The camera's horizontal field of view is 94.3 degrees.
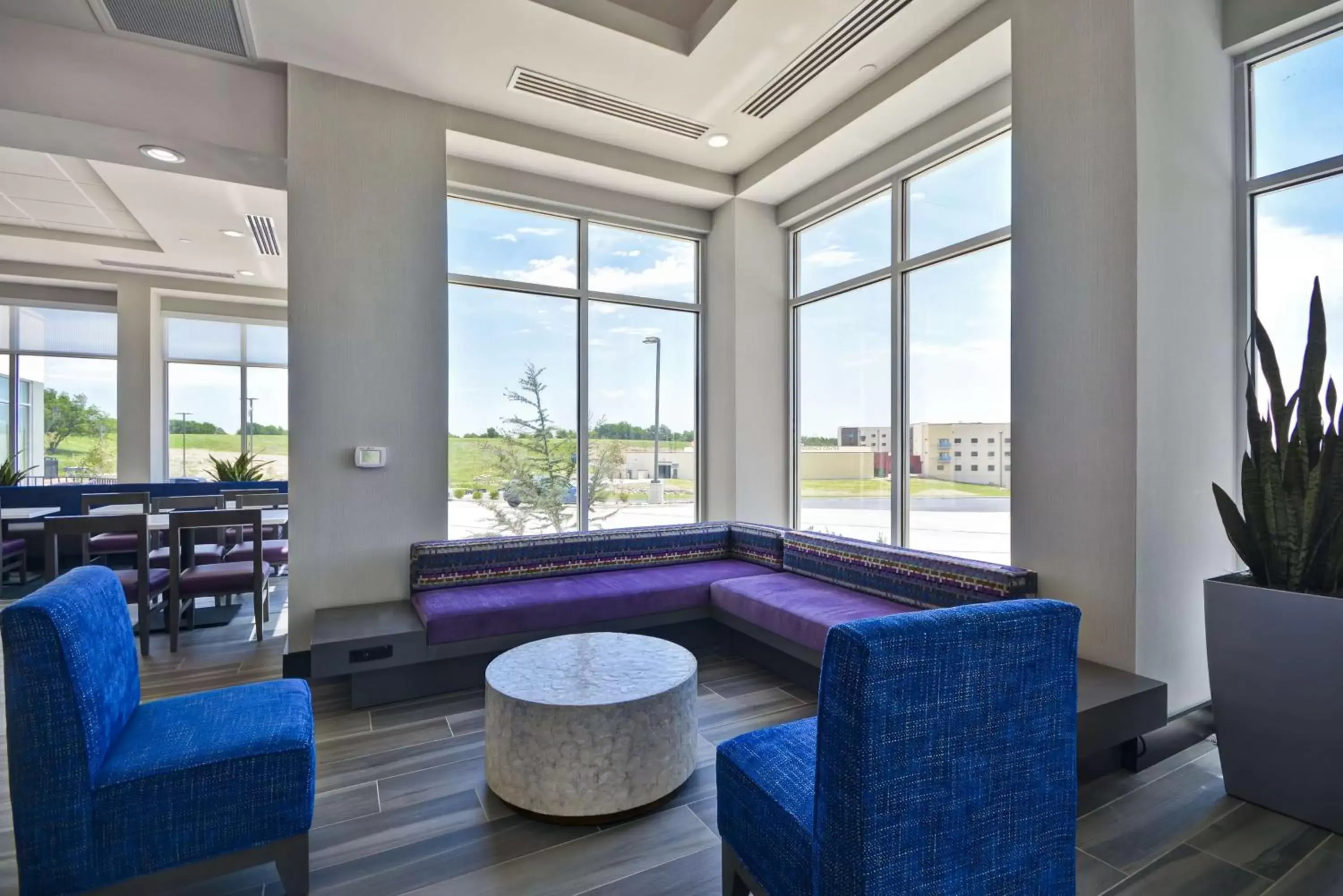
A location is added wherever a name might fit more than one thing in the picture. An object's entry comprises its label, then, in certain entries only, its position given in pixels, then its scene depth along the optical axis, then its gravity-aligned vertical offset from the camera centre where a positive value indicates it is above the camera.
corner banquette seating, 3.03 -0.81
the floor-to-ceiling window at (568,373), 4.37 +0.59
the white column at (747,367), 4.93 +0.67
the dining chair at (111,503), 5.11 -0.45
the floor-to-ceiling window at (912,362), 3.54 +0.58
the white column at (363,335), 3.45 +0.67
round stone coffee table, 2.06 -0.99
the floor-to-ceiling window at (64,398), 7.34 +0.65
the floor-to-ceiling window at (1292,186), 2.62 +1.15
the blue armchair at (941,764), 1.15 -0.62
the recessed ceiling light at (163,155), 3.56 +1.72
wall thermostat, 3.54 -0.03
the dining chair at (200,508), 4.73 -0.46
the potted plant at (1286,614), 2.03 -0.57
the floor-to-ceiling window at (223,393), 7.86 +0.76
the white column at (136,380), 7.20 +0.84
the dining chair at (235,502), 5.39 -0.46
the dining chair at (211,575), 3.79 -0.78
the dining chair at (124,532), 3.71 -0.49
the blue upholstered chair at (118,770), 1.43 -0.79
